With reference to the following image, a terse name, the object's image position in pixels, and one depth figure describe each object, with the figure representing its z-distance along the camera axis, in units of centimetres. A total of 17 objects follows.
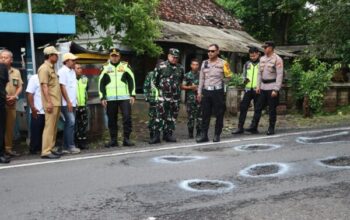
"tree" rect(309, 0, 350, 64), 1485
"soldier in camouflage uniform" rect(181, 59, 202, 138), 1029
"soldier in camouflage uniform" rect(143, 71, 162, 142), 967
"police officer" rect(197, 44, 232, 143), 934
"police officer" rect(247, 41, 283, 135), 1000
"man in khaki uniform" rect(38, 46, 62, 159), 805
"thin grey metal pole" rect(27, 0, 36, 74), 897
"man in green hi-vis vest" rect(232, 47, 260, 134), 1043
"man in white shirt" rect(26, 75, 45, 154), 845
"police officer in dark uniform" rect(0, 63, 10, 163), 770
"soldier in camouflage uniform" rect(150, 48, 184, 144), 965
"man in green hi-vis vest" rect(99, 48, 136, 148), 923
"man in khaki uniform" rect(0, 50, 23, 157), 821
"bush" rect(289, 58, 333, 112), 1438
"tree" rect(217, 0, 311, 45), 2838
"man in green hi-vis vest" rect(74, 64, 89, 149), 923
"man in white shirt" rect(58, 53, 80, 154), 852
